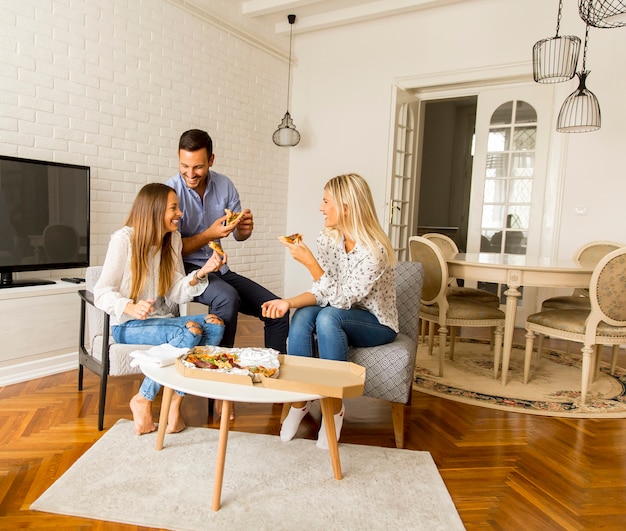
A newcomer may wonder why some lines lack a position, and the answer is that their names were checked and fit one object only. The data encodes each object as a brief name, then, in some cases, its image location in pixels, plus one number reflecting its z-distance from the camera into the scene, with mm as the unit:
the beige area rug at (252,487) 1554
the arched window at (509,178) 4609
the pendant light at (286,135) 5227
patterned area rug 2654
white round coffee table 1487
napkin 1744
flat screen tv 2867
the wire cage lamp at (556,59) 3213
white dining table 2771
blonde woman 2070
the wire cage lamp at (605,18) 2254
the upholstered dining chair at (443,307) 2967
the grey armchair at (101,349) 2137
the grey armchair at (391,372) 2080
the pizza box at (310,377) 1554
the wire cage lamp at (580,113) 3367
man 2324
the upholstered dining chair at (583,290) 3338
